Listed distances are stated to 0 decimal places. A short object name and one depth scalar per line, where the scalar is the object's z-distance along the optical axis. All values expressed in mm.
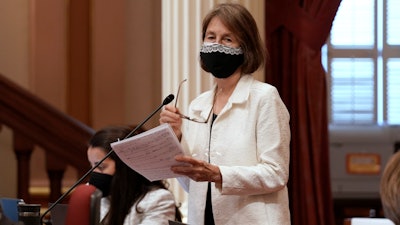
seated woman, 6934
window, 18125
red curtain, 10719
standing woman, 6051
